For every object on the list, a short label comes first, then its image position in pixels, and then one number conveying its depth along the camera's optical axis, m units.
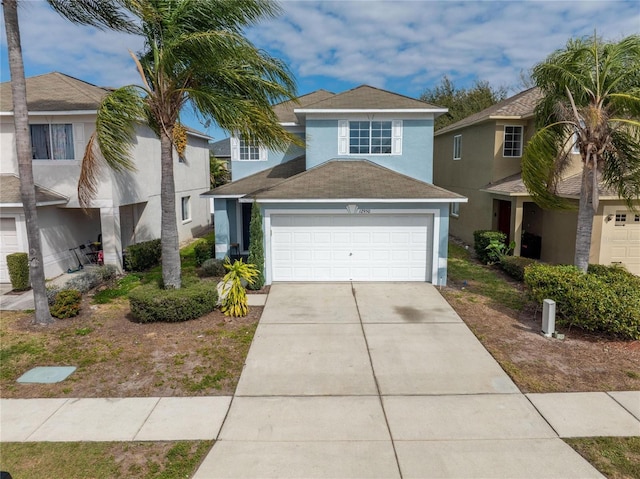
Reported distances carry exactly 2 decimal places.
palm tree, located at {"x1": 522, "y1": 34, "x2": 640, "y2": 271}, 10.04
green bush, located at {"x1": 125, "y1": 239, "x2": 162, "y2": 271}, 15.61
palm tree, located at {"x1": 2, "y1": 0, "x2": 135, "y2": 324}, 9.43
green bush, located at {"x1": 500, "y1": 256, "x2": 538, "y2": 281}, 14.02
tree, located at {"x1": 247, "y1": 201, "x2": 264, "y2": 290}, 13.02
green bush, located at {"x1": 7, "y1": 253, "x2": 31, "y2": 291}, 12.93
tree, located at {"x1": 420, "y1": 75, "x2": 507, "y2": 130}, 41.00
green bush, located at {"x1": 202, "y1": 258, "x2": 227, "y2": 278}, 14.92
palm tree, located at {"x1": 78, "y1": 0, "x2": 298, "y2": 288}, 9.41
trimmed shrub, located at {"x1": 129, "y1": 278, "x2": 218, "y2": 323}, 10.10
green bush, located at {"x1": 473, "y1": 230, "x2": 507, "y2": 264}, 16.44
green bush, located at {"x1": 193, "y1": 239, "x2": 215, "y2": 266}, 16.45
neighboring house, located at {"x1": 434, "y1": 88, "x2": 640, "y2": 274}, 13.92
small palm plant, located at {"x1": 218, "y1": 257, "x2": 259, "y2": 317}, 10.80
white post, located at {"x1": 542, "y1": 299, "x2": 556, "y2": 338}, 9.32
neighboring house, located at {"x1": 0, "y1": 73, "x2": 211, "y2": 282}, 13.94
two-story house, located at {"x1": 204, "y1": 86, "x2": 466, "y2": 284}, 13.52
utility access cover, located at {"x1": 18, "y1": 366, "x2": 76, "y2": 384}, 7.60
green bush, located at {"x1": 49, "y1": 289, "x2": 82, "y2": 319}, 10.59
